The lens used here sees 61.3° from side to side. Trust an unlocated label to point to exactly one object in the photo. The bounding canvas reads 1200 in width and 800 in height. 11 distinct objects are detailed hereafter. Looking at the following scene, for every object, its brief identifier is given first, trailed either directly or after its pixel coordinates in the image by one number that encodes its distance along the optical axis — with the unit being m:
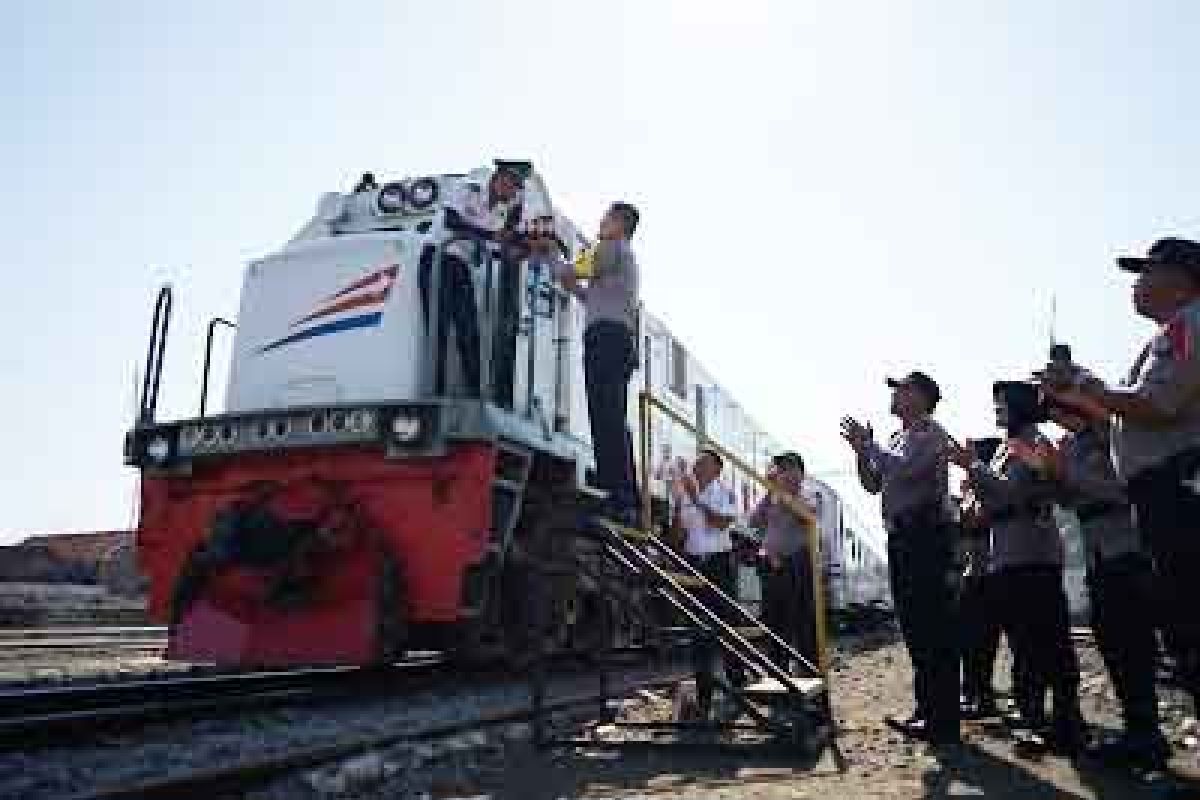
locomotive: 6.44
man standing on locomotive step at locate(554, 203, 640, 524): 6.29
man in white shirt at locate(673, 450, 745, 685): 8.02
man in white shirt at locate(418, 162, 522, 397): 7.23
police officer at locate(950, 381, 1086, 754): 4.74
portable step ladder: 4.70
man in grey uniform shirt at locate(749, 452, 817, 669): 7.30
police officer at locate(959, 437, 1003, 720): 6.12
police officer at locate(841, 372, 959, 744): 5.04
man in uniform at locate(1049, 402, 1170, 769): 4.39
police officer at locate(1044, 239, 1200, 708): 3.38
